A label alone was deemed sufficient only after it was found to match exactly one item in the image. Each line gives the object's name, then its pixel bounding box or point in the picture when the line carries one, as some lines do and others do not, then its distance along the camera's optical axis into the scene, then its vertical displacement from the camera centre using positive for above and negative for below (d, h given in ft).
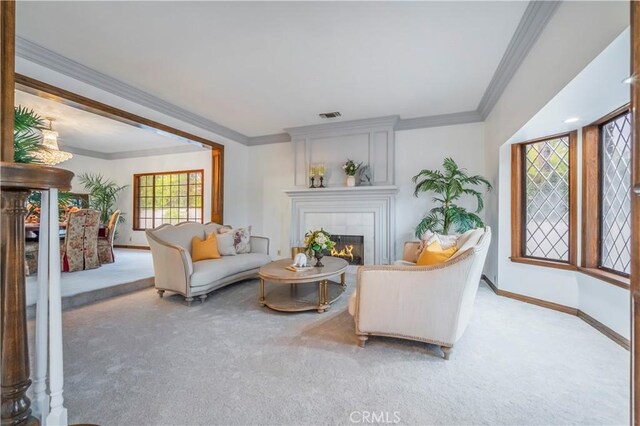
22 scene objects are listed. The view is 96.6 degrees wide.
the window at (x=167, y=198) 23.24 +1.24
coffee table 9.45 -3.09
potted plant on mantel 15.92 +2.33
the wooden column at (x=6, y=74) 3.02 +1.48
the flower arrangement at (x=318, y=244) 10.36 -1.15
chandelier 14.74 +3.30
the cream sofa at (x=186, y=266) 10.55 -2.17
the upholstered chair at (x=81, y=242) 14.62 -1.59
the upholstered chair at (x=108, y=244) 17.08 -1.92
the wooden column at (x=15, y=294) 2.81 -0.83
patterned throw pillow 14.05 -1.35
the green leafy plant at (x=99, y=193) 23.17 +1.60
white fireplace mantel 15.55 +0.34
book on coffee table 10.02 -2.00
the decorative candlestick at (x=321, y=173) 16.71 +2.30
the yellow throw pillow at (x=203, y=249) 12.42 -1.61
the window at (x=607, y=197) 8.05 +0.50
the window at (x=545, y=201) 10.03 +0.46
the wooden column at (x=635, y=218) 2.49 -0.04
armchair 6.47 -2.05
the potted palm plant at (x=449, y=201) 12.80 +0.50
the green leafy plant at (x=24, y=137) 7.02 +1.98
